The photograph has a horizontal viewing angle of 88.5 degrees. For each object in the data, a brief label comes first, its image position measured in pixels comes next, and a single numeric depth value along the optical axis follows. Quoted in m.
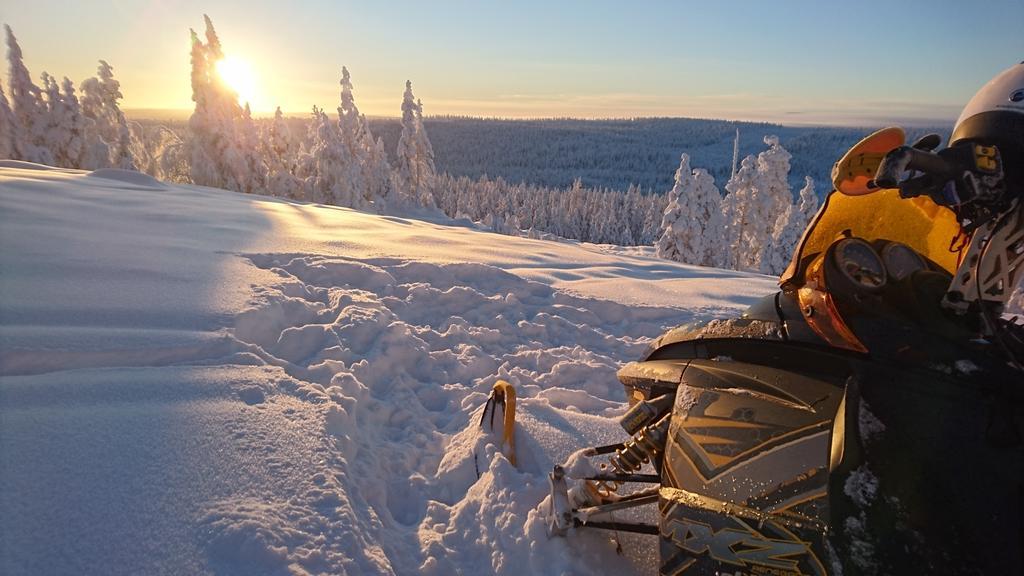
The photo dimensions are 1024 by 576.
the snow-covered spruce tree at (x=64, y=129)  37.34
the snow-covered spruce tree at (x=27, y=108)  36.97
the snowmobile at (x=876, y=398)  1.50
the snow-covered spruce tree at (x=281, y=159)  41.12
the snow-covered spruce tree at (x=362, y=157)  46.79
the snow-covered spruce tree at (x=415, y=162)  51.62
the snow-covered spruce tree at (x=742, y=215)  38.06
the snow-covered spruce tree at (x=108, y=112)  39.75
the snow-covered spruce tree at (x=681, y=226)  35.41
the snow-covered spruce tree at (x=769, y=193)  37.38
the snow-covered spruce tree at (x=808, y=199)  37.88
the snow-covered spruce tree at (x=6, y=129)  35.28
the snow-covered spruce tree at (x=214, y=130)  37.53
